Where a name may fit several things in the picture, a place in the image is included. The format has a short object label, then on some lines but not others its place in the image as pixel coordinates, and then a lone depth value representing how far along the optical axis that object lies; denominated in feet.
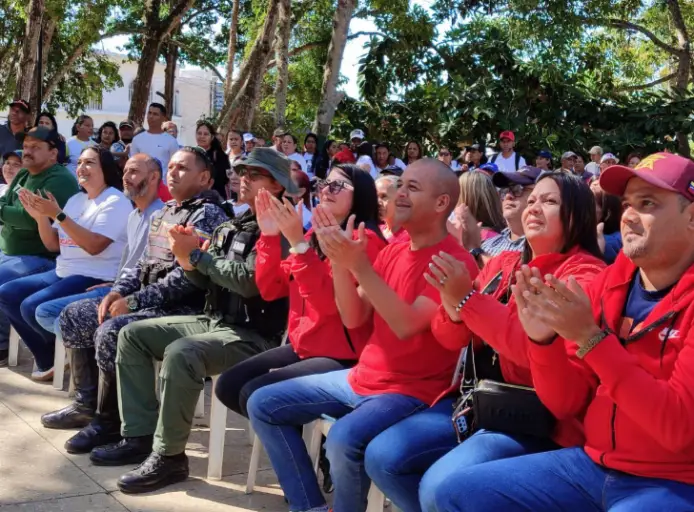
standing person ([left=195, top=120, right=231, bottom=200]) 27.22
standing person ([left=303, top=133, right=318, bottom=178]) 46.88
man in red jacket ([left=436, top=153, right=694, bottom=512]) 7.05
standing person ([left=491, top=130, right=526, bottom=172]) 44.09
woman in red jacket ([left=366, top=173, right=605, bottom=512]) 8.75
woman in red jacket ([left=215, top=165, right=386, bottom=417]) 11.99
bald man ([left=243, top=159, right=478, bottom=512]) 10.16
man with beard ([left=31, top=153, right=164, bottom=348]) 16.97
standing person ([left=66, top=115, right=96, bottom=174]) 35.52
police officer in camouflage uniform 14.73
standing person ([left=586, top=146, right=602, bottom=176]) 50.44
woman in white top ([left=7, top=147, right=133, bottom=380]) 17.57
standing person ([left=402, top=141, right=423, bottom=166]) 49.01
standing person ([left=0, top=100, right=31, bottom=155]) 33.71
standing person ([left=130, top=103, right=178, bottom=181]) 32.48
